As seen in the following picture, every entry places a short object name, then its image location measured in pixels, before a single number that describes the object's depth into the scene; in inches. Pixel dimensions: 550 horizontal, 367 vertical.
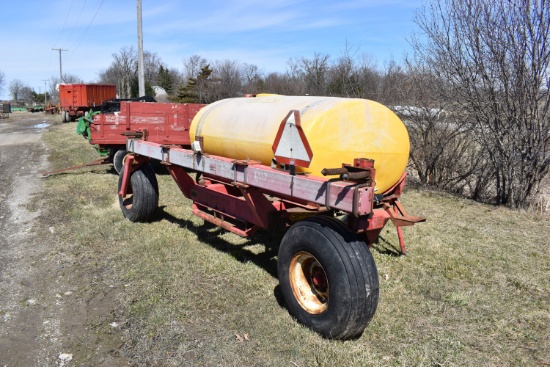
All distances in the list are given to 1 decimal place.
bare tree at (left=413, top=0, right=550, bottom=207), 269.0
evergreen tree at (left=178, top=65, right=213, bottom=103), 1073.5
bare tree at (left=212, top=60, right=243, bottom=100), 1069.6
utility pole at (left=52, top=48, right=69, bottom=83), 2135.8
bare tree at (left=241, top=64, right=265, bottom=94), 1101.6
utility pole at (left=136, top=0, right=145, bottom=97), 682.1
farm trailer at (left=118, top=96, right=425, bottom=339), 116.2
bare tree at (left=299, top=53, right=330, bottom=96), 623.2
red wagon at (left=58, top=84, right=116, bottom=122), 1116.5
